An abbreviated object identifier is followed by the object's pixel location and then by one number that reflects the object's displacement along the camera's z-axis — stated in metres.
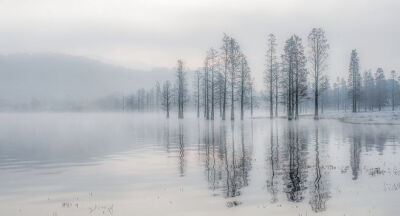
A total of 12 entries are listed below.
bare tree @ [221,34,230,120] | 72.50
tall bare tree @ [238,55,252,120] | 73.18
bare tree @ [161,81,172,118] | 102.70
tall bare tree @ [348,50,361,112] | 93.89
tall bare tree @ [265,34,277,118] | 76.62
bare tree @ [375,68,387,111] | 113.04
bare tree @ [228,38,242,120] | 72.19
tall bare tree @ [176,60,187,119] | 93.11
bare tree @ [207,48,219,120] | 76.90
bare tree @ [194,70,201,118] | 94.14
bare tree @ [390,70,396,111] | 128.35
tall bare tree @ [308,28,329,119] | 65.69
